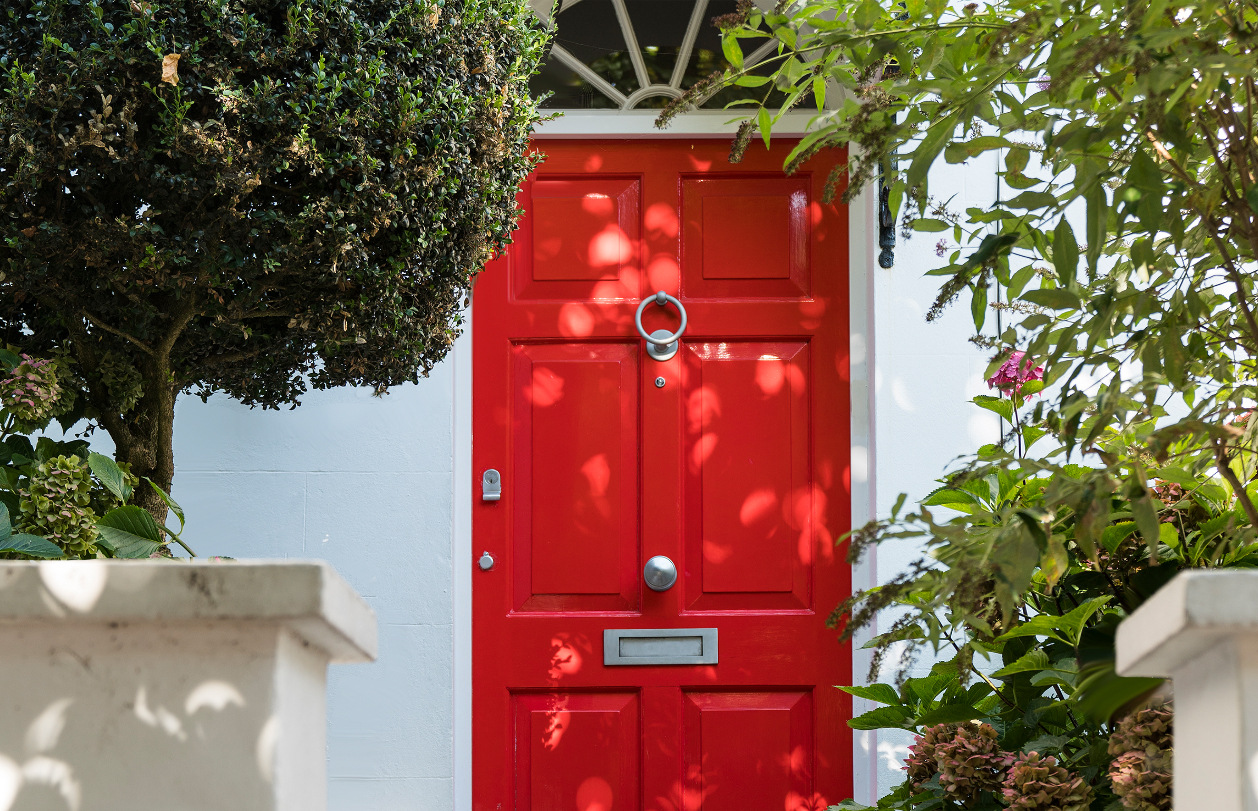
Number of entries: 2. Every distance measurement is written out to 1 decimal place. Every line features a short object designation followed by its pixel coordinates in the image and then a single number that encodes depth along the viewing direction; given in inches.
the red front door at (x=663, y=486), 124.6
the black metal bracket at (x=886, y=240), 124.3
